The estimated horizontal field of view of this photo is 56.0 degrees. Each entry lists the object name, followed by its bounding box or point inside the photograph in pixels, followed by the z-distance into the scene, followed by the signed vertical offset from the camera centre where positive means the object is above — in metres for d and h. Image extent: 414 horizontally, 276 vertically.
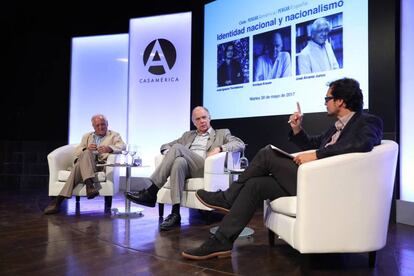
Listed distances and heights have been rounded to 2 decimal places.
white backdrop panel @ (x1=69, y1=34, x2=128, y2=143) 6.54 +1.12
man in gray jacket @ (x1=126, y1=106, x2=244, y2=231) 3.29 -0.17
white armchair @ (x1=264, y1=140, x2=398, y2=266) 1.96 -0.26
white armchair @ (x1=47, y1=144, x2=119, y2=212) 4.03 -0.32
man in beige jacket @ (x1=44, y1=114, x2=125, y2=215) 3.87 -0.16
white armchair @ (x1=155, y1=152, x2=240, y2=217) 3.23 -0.27
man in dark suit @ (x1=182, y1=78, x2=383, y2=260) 2.21 -0.15
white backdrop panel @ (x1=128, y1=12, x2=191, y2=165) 5.99 +1.08
